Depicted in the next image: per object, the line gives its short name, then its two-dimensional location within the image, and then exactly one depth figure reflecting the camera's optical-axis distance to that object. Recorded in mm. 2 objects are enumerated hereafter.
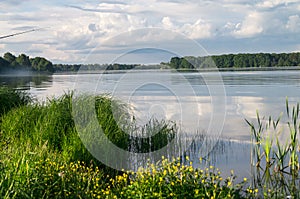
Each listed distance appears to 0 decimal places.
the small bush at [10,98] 13234
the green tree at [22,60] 72750
